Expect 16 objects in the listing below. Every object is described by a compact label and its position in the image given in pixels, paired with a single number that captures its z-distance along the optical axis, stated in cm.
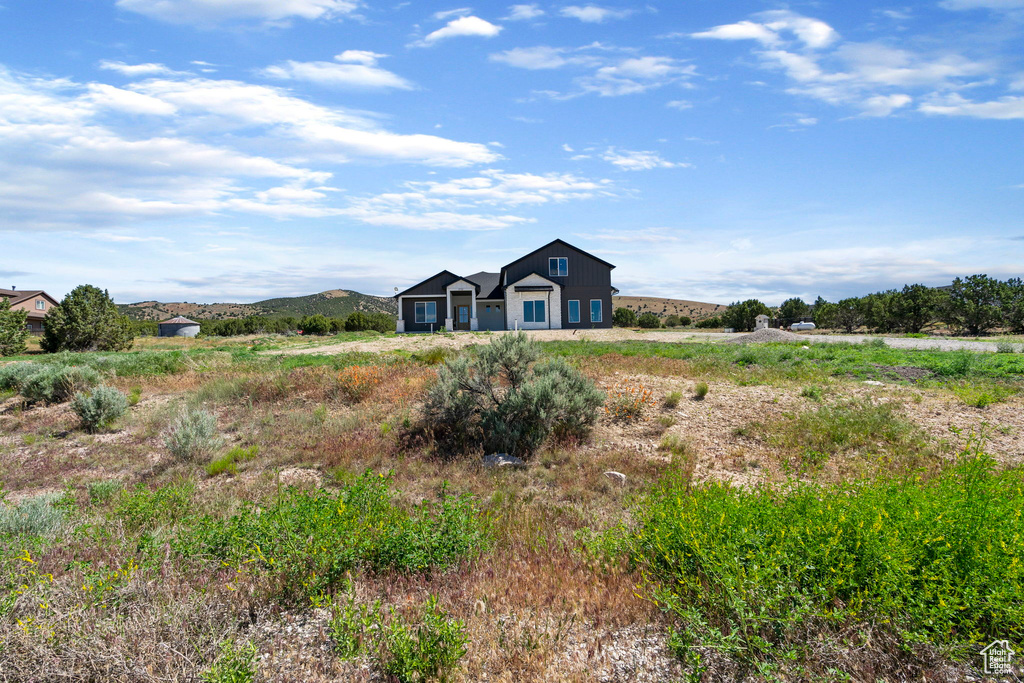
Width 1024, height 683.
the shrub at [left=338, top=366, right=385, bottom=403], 1116
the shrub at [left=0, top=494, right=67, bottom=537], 484
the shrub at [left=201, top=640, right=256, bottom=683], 279
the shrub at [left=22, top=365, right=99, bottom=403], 1293
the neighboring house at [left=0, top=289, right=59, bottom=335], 5556
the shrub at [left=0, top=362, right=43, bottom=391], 1380
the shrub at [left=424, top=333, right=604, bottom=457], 818
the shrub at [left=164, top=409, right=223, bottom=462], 858
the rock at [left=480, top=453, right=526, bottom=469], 755
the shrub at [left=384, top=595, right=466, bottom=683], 291
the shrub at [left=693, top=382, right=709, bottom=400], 1012
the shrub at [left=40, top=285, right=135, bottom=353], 2862
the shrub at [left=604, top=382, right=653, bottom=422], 925
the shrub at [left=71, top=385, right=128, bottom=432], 1067
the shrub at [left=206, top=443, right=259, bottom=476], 802
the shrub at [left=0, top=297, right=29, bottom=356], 2791
